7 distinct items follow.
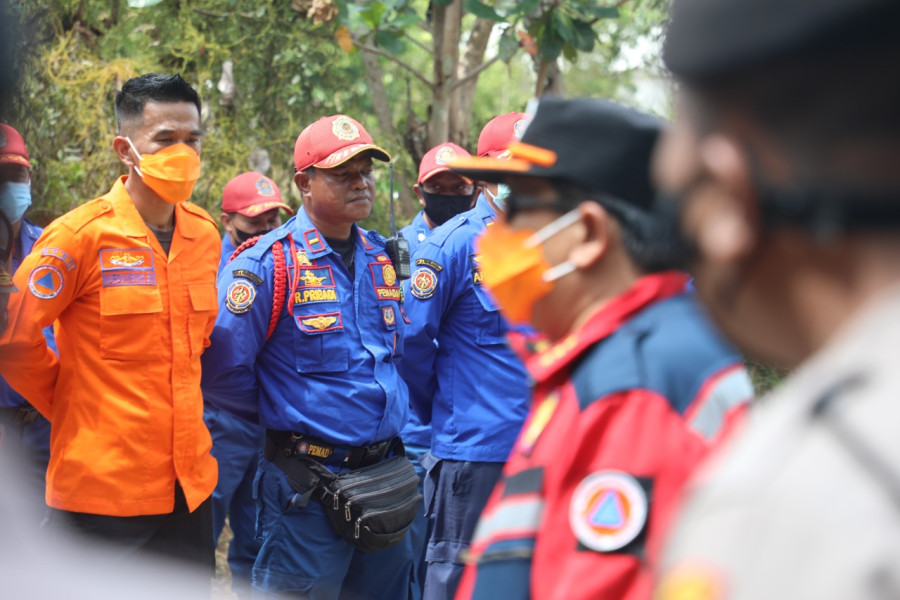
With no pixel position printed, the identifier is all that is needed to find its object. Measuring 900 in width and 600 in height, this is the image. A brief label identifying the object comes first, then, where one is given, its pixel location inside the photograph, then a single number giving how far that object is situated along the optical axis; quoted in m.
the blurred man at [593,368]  1.48
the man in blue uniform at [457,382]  4.01
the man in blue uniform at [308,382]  3.79
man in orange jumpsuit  3.28
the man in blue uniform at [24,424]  4.00
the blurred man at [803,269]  0.62
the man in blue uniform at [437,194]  5.92
